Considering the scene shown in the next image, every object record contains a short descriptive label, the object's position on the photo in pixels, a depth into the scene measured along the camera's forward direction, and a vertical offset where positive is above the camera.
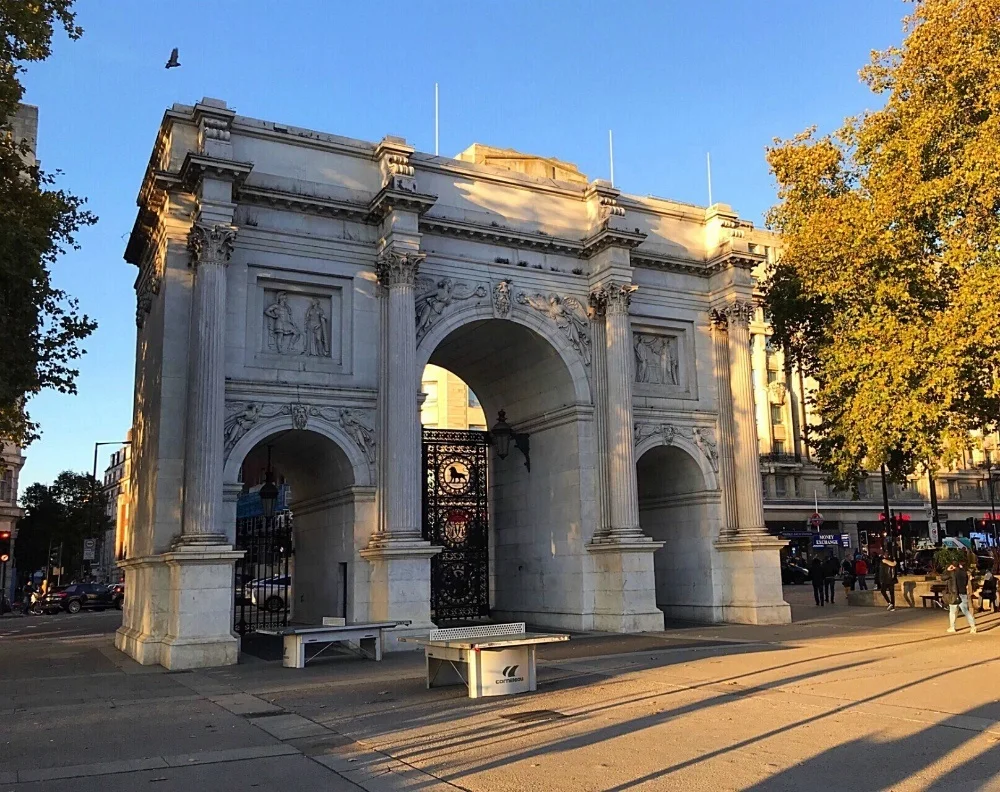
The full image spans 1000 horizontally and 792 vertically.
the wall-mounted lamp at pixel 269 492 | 21.52 +1.61
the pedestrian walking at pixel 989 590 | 23.81 -1.12
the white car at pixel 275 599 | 24.11 -1.11
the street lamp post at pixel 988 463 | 61.64 +5.72
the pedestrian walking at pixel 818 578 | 30.86 -0.95
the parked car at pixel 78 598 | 46.50 -1.79
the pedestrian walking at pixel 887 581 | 27.01 -0.96
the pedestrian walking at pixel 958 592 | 19.47 -0.97
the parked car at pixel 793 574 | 50.44 -1.30
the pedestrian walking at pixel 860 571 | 36.50 -0.87
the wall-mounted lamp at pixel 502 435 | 24.86 +3.31
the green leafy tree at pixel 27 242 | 19.23 +6.91
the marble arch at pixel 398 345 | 18.97 +5.14
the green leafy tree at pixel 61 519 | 65.81 +3.38
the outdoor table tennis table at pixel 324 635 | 16.02 -1.36
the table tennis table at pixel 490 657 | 12.08 -1.37
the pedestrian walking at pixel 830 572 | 31.70 -0.77
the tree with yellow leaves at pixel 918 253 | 21.08 +7.48
